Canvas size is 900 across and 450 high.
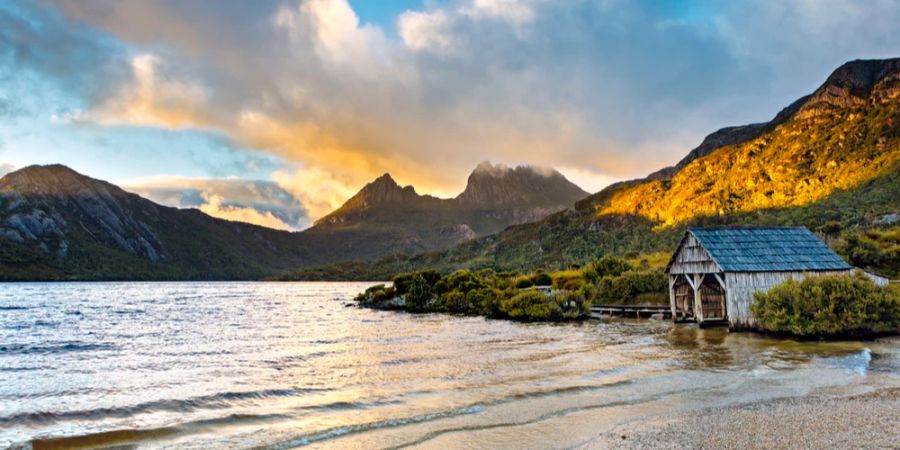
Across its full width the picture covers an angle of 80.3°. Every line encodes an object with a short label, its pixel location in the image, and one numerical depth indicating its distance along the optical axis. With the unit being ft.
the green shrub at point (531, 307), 154.20
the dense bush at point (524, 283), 214.28
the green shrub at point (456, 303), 196.21
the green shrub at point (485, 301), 173.99
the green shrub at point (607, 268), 194.33
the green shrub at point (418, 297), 211.20
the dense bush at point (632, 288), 162.09
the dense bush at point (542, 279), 220.23
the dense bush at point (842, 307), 85.97
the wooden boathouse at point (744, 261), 100.42
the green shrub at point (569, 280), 199.62
